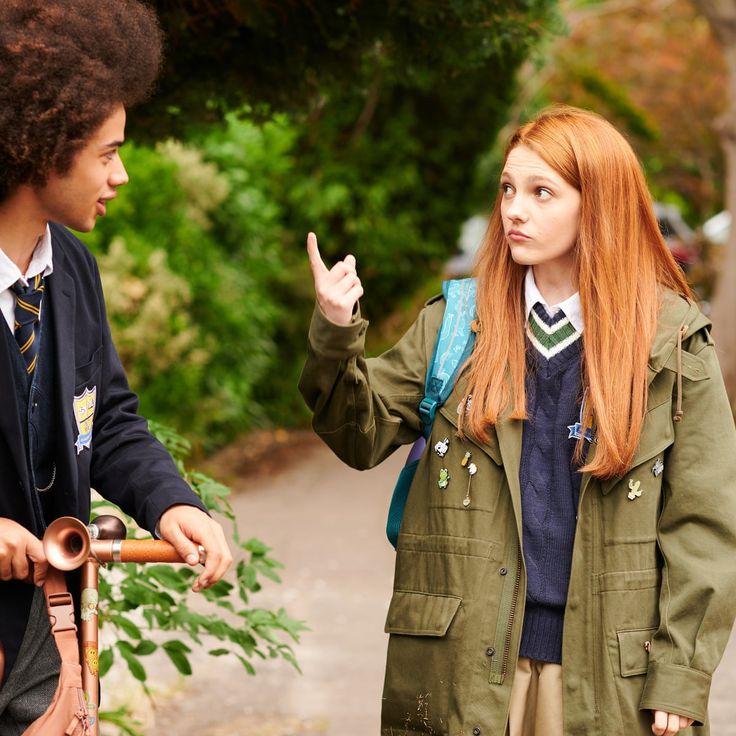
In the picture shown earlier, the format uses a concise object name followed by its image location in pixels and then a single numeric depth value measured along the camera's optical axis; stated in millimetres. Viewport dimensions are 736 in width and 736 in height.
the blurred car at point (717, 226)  25238
